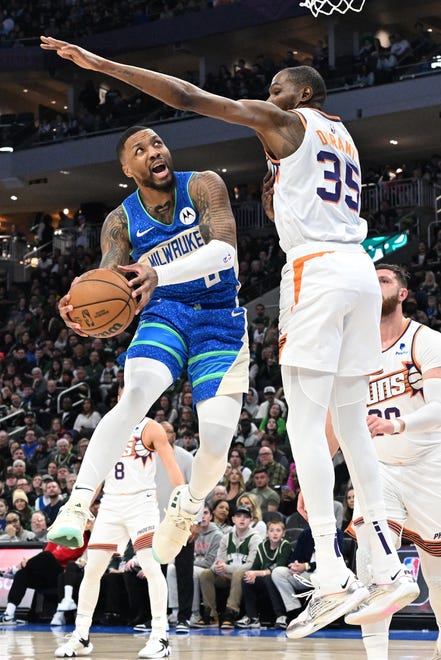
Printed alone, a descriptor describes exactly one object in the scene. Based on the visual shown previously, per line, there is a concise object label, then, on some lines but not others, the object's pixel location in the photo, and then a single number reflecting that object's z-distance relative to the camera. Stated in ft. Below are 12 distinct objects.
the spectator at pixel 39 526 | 44.73
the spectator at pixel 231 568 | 38.40
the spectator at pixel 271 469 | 44.55
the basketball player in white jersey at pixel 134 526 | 28.32
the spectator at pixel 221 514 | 40.78
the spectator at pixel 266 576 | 37.29
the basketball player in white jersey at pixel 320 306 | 16.07
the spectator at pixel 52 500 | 45.73
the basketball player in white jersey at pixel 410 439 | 21.42
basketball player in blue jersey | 19.13
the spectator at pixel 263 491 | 42.04
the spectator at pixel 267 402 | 52.77
